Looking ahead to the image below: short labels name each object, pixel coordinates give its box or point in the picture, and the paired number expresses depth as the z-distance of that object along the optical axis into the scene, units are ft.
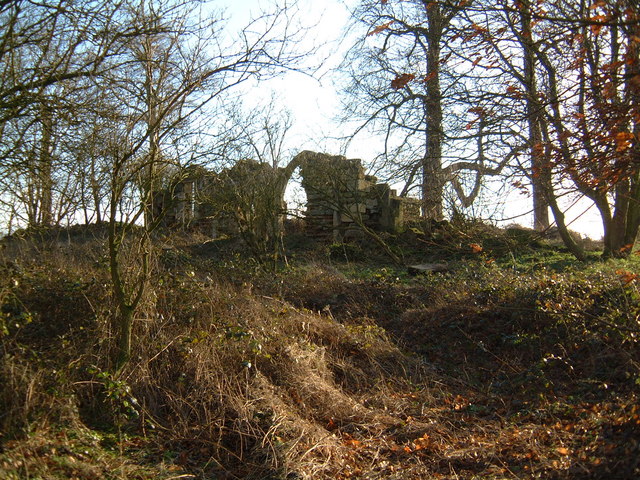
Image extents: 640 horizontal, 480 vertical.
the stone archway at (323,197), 39.19
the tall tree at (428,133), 34.76
